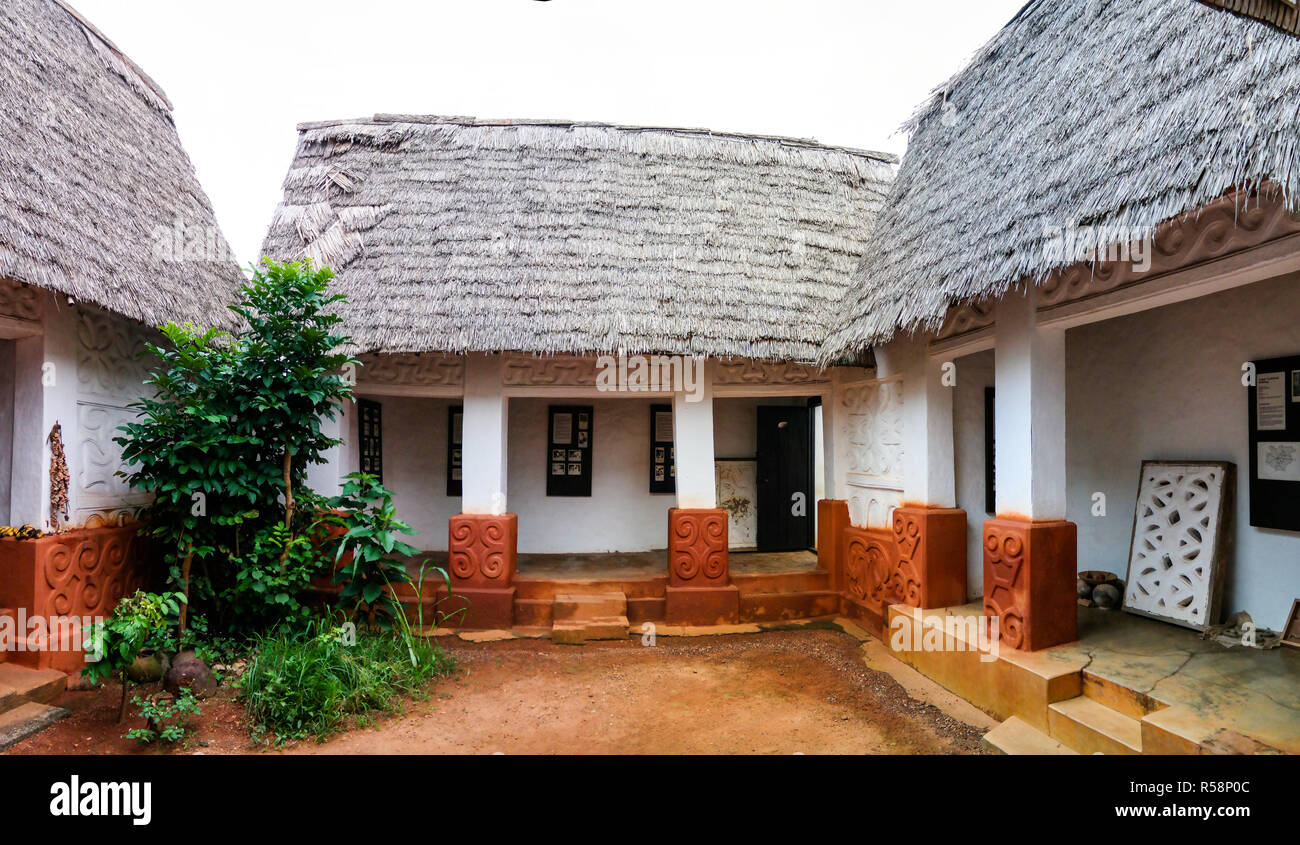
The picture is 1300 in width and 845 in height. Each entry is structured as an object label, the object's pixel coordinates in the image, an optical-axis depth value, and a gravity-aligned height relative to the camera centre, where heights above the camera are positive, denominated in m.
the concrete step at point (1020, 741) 3.17 -1.67
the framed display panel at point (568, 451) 7.34 -0.10
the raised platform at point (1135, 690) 2.69 -1.32
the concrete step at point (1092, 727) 2.92 -1.49
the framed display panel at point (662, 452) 7.43 -0.12
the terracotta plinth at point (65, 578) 3.84 -0.92
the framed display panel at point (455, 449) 7.24 -0.07
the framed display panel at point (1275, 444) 3.69 -0.02
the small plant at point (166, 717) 3.22 -1.59
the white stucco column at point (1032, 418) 3.84 +0.16
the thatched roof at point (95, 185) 3.79 +2.04
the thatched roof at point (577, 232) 5.32 +2.19
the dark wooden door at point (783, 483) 7.73 -0.55
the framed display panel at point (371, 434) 6.63 +0.11
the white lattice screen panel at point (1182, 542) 3.94 -0.72
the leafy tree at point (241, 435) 4.05 +0.07
